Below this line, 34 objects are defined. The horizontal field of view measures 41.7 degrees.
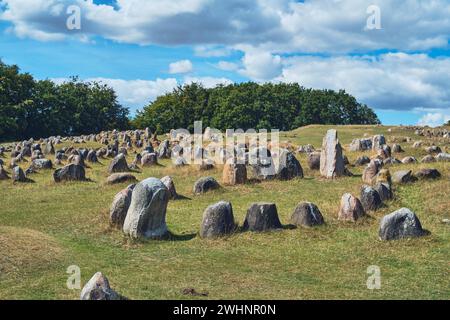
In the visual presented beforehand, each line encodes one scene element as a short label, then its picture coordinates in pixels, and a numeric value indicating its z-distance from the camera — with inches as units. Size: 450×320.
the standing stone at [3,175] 1080.5
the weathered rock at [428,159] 1061.5
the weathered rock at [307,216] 647.8
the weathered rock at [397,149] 1352.1
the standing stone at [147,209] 612.7
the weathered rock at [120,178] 978.7
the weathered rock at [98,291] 389.7
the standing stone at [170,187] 840.9
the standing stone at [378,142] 1411.9
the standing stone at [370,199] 716.0
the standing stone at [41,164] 1231.4
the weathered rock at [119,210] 667.4
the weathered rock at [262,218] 631.2
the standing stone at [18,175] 1053.2
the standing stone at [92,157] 1387.8
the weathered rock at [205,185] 877.8
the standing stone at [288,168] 969.5
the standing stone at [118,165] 1159.3
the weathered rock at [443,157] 1065.8
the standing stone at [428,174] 876.0
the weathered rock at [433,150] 1327.5
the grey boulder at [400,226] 594.9
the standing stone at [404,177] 861.8
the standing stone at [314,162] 1053.8
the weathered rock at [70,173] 1023.0
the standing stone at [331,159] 978.1
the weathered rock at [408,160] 1091.2
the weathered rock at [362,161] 1137.4
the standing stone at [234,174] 930.7
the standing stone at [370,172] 913.9
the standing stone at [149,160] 1267.7
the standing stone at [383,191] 758.5
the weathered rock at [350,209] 667.4
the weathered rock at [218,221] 620.3
